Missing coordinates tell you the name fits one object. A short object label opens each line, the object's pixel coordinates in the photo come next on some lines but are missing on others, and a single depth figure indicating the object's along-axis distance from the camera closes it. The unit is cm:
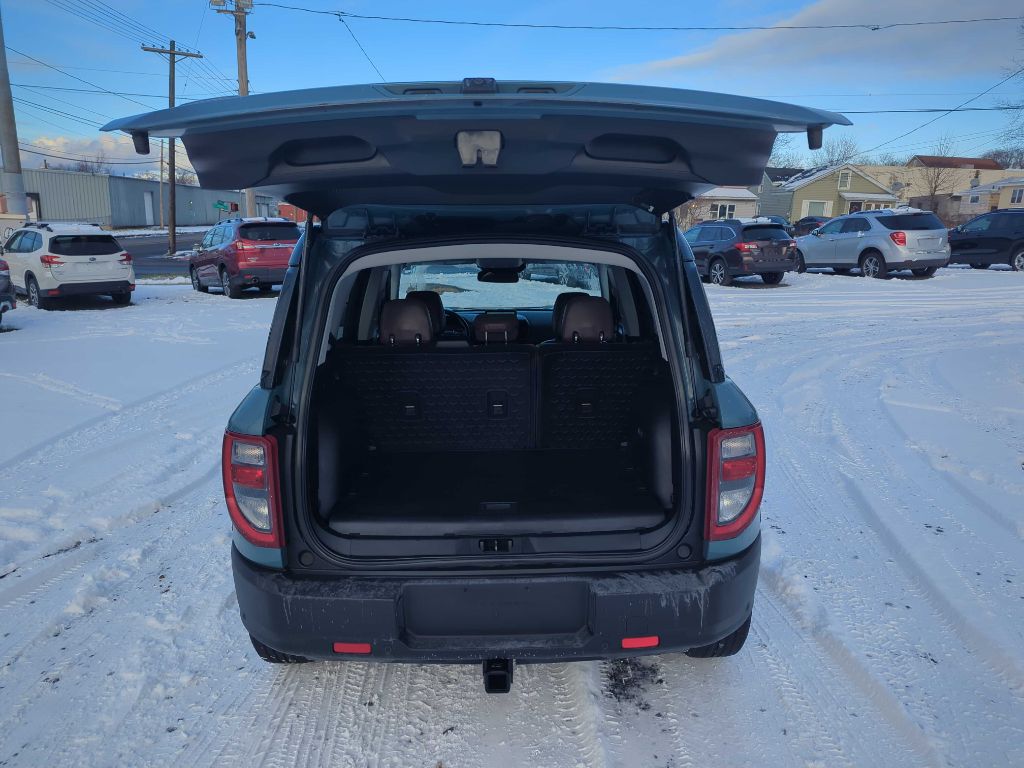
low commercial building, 4831
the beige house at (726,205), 4827
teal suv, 172
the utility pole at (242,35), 2116
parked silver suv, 1504
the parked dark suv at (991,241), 1714
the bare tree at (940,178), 5750
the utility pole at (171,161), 2715
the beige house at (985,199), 5012
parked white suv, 1282
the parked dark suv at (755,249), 1517
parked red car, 1405
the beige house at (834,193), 5047
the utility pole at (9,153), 1639
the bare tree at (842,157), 6599
